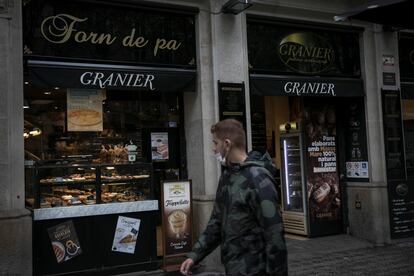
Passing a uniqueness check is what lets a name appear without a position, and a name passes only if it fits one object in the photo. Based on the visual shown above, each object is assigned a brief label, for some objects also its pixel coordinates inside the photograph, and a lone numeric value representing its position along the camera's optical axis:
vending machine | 10.38
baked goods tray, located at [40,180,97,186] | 7.26
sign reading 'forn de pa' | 7.25
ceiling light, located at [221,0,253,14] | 8.06
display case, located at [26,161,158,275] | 7.14
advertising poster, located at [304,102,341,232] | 10.44
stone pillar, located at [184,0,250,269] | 8.28
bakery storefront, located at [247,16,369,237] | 9.53
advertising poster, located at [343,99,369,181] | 10.13
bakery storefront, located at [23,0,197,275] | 7.21
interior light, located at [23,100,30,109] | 7.71
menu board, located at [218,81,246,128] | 8.34
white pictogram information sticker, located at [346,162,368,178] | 10.10
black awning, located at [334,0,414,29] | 5.54
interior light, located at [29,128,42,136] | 7.68
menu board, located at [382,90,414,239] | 10.00
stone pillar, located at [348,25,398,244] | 9.85
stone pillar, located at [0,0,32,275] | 6.43
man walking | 3.30
